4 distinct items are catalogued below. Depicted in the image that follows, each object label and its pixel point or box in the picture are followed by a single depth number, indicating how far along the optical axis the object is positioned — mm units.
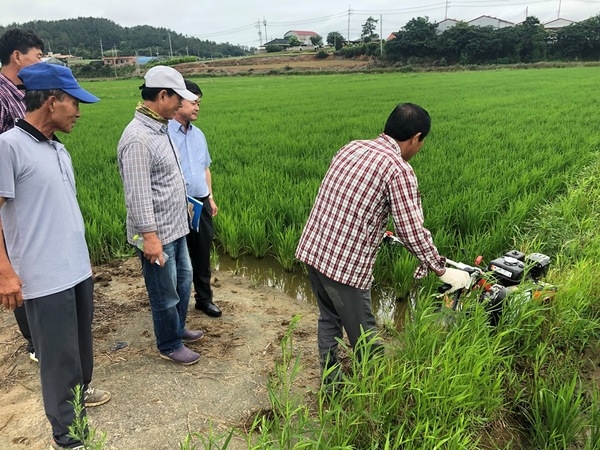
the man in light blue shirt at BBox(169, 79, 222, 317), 2650
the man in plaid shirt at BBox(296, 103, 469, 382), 1816
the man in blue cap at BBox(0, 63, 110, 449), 1549
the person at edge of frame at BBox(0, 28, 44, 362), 2283
